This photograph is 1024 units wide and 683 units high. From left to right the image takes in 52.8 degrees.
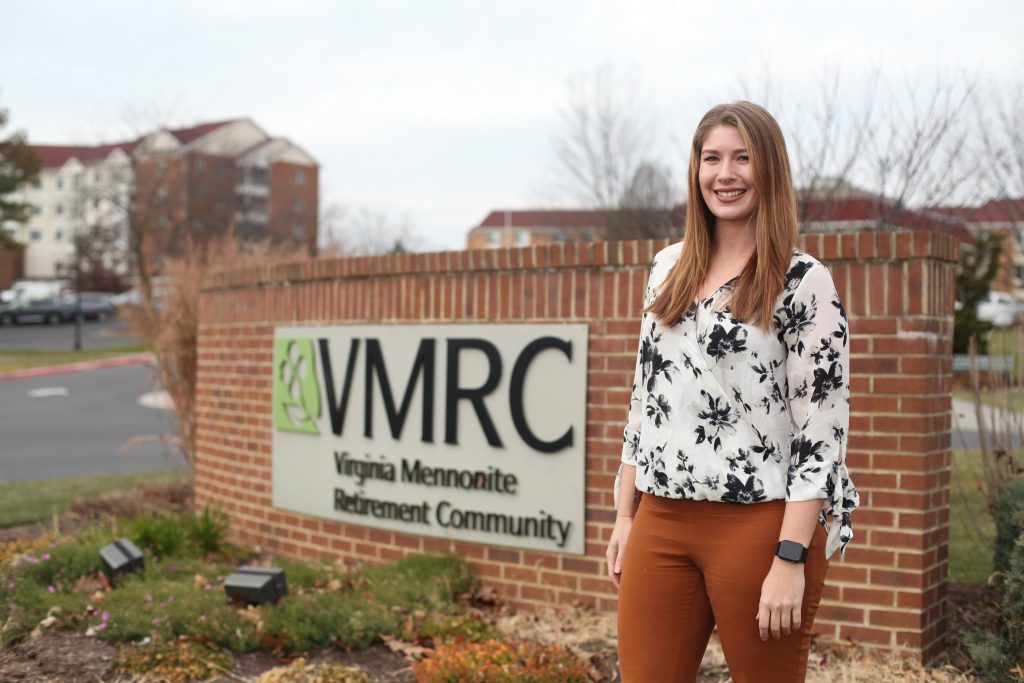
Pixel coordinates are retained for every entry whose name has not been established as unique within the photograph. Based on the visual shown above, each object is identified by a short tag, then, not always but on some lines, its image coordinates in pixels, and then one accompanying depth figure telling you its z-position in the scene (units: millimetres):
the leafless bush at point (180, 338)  8703
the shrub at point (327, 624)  4668
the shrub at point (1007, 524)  4125
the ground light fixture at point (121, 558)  5527
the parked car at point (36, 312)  46750
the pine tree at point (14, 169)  42312
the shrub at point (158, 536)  6113
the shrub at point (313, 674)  4168
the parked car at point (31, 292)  48312
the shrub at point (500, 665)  3965
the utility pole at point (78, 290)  34719
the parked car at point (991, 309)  27859
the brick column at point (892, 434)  4305
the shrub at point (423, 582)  5016
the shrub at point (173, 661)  4336
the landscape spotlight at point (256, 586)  5020
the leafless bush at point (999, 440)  4680
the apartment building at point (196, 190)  44844
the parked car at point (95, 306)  48781
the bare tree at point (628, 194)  13266
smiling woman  2221
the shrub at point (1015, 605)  3877
